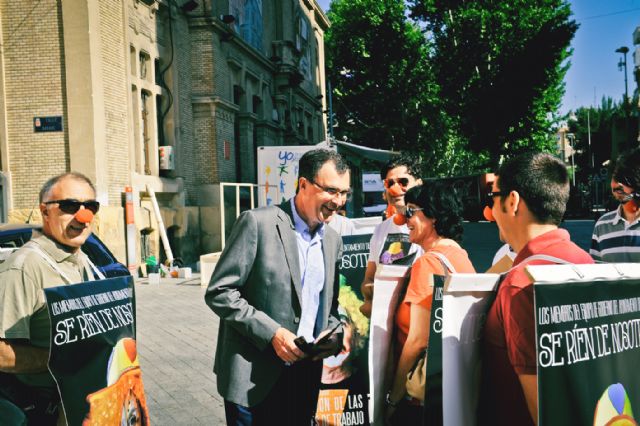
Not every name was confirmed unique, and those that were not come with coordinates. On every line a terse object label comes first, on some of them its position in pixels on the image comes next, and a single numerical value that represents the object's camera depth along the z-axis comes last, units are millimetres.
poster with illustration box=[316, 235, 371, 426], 4148
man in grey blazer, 2861
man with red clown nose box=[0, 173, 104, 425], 2598
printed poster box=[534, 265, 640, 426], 1900
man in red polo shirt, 2047
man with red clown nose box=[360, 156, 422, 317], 4043
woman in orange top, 2824
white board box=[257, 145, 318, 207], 12359
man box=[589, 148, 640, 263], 4070
